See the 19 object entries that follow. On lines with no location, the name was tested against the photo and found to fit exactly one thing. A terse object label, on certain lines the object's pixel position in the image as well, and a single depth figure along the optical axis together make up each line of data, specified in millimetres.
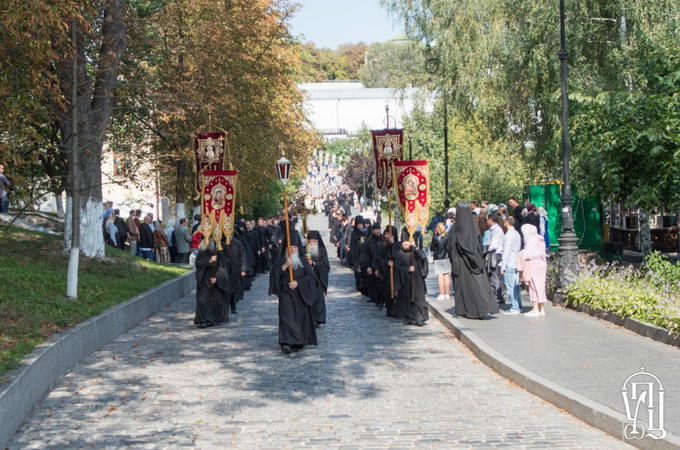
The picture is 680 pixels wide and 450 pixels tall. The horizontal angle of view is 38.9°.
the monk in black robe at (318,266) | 15191
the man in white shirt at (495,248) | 18250
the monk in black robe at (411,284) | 17031
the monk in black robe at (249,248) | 25917
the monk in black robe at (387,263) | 18422
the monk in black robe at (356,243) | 24659
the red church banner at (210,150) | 24688
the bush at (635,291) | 13141
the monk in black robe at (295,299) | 13773
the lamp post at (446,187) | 37438
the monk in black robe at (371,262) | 20750
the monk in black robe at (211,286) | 17344
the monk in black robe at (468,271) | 16625
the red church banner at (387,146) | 27141
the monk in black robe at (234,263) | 18266
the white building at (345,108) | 131625
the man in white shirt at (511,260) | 16953
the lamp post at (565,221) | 18000
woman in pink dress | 16250
